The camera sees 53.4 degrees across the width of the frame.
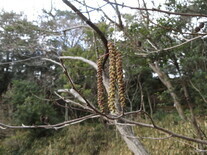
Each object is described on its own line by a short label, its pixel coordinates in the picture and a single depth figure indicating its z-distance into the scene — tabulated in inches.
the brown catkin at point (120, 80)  19.9
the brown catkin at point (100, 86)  22.0
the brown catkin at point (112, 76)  20.9
